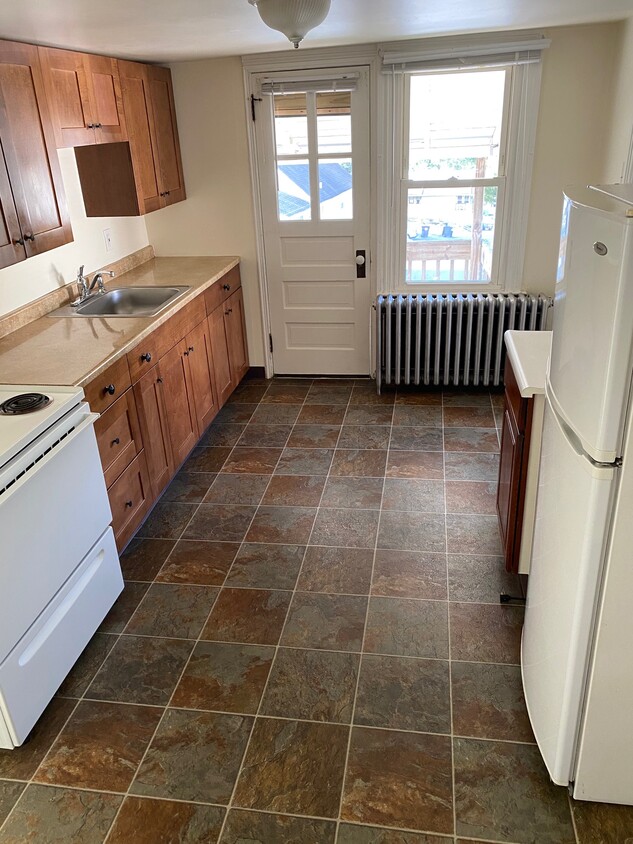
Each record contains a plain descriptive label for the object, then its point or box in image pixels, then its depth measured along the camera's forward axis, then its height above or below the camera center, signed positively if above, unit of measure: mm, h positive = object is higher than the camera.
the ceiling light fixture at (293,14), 2037 +343
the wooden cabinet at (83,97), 2834 +197
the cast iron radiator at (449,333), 4191 -1262
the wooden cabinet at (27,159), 2502 -51
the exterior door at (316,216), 4074 -518
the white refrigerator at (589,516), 1359 -872
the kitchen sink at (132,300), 3561 -816
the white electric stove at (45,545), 1904 -1186
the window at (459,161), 3814 -215
